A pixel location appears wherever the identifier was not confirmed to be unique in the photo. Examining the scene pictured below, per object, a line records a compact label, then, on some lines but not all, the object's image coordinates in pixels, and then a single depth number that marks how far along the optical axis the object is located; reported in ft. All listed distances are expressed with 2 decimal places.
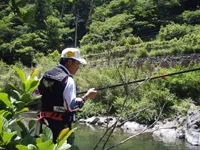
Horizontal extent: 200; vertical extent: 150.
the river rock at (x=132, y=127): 40.81
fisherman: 6.87
